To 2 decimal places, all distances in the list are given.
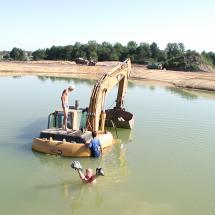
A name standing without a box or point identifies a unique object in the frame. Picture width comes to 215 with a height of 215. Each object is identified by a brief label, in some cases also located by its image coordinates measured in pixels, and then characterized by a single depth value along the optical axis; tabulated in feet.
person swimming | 28.35
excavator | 34.25
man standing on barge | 35.07
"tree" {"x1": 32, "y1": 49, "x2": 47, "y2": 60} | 214.43
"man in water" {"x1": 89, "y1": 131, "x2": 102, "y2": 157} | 34.27
